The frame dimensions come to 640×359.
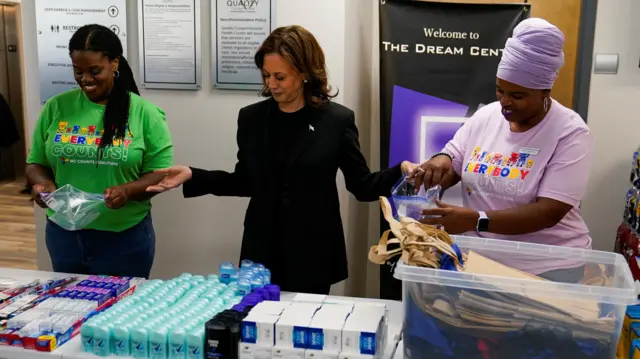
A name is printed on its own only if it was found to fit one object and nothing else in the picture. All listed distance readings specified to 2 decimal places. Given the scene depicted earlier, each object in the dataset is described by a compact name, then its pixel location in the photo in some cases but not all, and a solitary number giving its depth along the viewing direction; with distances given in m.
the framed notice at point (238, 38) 2.98
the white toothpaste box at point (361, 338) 1.45
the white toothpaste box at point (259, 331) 1.48
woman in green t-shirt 2.28
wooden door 3.25
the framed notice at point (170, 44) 3.05
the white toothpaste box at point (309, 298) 1.76
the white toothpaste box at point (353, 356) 1.45
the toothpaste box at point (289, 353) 1.46
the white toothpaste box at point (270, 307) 1.55
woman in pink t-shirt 1.81
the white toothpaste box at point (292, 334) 1.47
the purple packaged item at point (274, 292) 1.82
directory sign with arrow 3.12
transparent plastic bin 1.31
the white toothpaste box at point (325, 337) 1.46
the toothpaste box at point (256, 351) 1.48
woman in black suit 2.23
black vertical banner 3.07
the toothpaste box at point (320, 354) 1.45
